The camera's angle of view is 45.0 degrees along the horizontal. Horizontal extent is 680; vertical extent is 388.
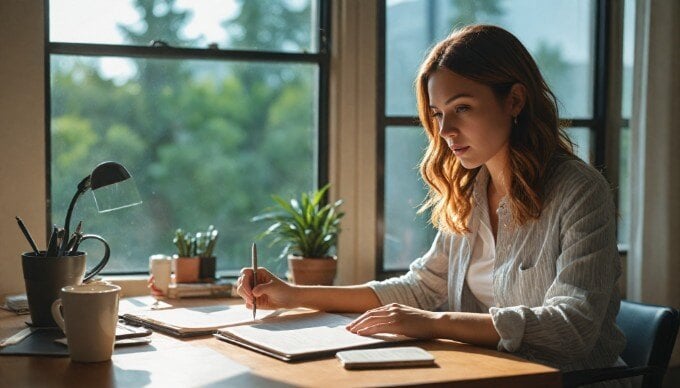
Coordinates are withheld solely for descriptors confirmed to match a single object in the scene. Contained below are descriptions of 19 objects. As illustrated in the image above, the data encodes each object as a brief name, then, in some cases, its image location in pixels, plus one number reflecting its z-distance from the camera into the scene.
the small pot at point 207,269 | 2.62
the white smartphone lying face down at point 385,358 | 1.50
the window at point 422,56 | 3.07
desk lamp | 2.02
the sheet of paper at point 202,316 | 1.89
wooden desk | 1.42
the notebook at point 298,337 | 1.60
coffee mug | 1.53
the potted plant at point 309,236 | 2.66
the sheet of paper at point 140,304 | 2.19
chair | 1.86
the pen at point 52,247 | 1.92
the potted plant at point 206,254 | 2.62
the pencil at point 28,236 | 1.96
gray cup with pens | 1.88
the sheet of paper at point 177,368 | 1.41
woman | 1.73
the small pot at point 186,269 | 2.57
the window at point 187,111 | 2.76
